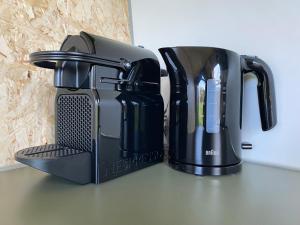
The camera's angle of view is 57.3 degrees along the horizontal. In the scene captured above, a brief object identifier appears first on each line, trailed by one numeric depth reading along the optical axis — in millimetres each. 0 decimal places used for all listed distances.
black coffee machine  555
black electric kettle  649
